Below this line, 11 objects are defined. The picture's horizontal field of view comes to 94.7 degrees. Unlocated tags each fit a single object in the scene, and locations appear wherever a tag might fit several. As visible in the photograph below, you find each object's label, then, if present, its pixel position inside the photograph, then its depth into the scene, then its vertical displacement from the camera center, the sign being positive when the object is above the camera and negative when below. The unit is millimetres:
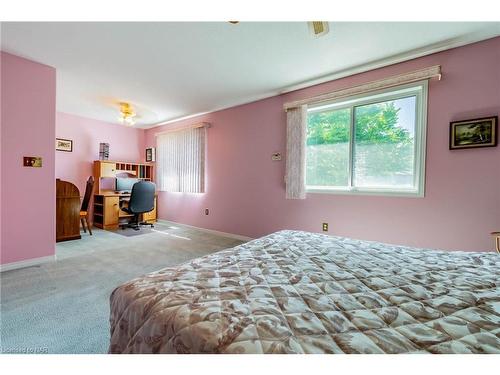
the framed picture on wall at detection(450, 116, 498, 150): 2102 +487
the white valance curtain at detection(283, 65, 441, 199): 3193 +561
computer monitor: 5234 -134
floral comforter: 619 -425
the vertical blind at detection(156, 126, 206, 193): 4691 +415
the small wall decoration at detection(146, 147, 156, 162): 5762 +620
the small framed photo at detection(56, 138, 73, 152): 4581 +660
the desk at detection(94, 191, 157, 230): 4773 -689
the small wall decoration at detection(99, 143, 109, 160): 5145 +602
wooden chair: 4102 -469
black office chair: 4602 -454
